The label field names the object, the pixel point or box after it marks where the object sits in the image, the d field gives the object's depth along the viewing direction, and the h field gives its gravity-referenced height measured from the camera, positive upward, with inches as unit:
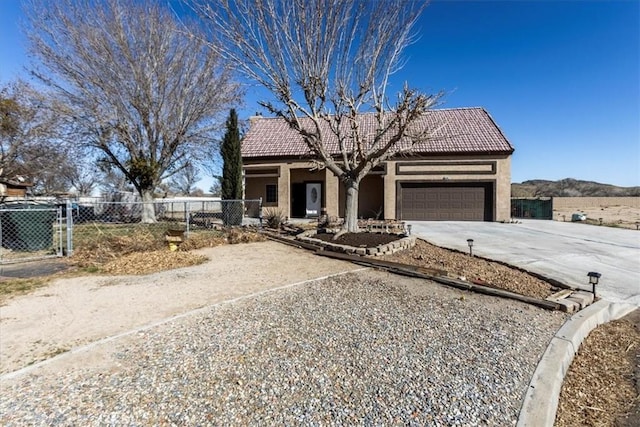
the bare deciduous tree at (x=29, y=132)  624.1 +140.5
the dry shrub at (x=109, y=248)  301.9 -41.3
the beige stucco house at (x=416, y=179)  723.4 +63.0
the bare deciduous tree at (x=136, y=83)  598.9 +232.5
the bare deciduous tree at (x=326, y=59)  345.4 +160.8
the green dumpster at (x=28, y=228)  344.8 -23.5
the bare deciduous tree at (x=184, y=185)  2047.7 +136.1
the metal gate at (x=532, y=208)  872.9 -0.9
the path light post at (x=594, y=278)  186.9 -39.7
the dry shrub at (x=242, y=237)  421.1 -38.4
